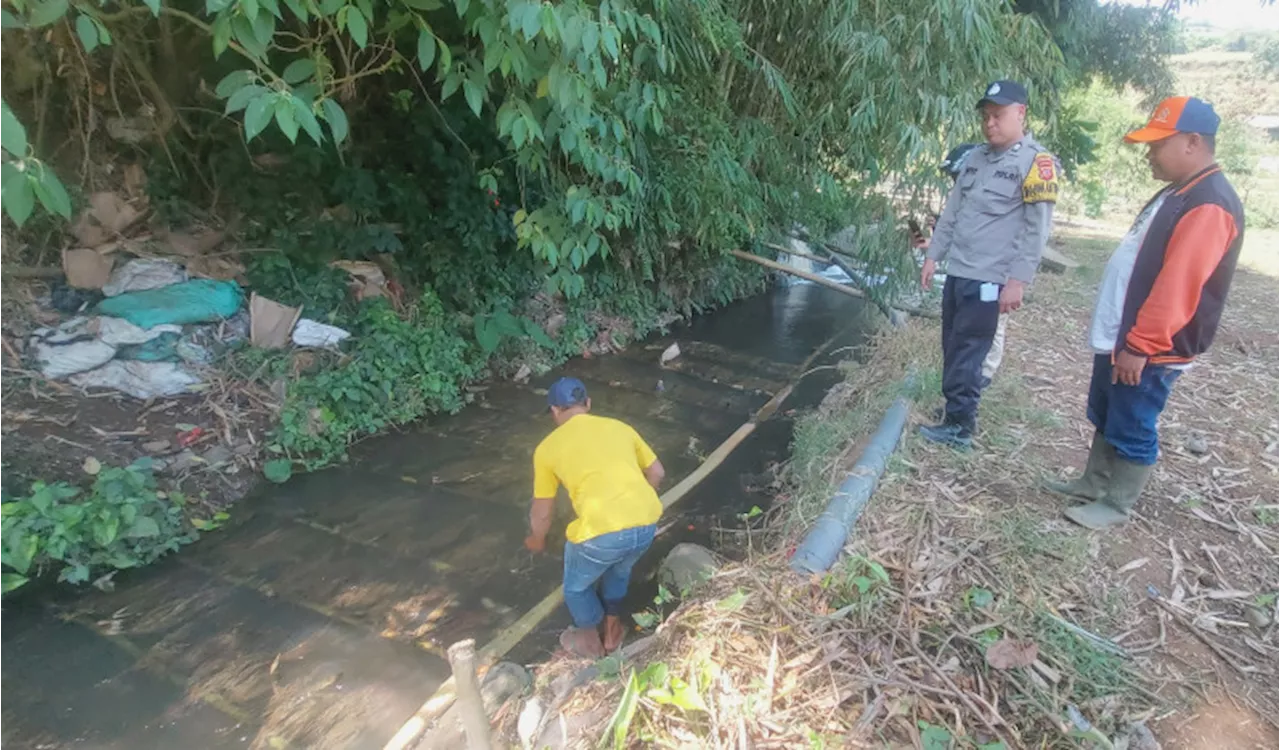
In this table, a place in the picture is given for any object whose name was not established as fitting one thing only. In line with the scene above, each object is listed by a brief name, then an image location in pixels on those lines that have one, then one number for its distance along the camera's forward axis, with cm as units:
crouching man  288
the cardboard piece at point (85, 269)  480
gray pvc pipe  266
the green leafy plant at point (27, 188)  165
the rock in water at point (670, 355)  709
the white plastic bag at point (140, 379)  450
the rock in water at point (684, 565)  349
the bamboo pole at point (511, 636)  269
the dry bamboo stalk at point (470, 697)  177
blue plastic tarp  470
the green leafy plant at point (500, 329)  599
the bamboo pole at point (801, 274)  709
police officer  310
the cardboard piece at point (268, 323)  505
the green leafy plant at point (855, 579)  246
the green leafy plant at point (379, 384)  472
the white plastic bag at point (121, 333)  460
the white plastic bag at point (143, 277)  484
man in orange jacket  240
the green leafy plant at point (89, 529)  333
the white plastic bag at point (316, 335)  513
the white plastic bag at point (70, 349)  444
